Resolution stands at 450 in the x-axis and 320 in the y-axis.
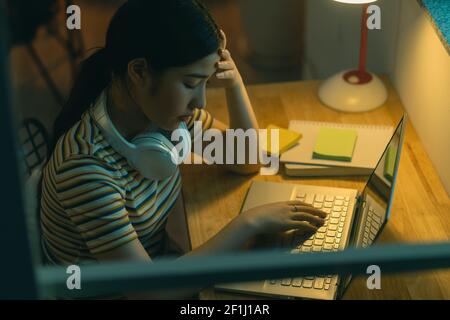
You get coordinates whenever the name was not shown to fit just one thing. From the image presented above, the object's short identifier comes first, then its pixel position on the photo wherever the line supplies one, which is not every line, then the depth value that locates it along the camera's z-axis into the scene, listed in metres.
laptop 2.20
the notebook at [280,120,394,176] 2.50
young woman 2.21
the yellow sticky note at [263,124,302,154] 2.55
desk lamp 2.69
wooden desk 2.25
